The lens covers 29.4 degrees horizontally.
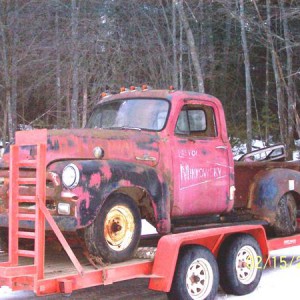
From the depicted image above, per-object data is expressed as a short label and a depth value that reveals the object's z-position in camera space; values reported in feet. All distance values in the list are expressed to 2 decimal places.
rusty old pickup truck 18.42
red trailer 16.70
